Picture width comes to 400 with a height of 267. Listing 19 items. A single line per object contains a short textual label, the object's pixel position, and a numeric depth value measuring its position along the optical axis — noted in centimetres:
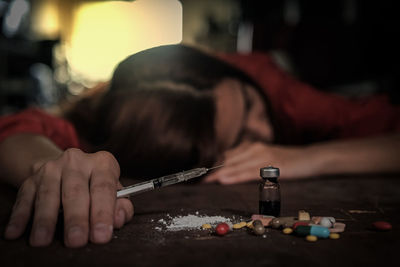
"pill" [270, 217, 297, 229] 51
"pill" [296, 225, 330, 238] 46
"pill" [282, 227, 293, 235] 49
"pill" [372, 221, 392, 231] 50
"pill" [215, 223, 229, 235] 48
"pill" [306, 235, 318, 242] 46
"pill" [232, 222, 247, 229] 52
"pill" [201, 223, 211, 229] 52
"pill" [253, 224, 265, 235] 48
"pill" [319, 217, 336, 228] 49
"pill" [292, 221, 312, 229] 49
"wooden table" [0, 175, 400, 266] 39
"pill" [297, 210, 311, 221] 53
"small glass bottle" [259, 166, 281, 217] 56
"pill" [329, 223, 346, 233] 49
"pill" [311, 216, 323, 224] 51
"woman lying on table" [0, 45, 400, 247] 46
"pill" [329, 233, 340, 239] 47
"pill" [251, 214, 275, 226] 52
